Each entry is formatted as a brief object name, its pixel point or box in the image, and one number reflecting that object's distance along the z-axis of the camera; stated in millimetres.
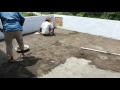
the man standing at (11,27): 2923
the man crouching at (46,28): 5253
